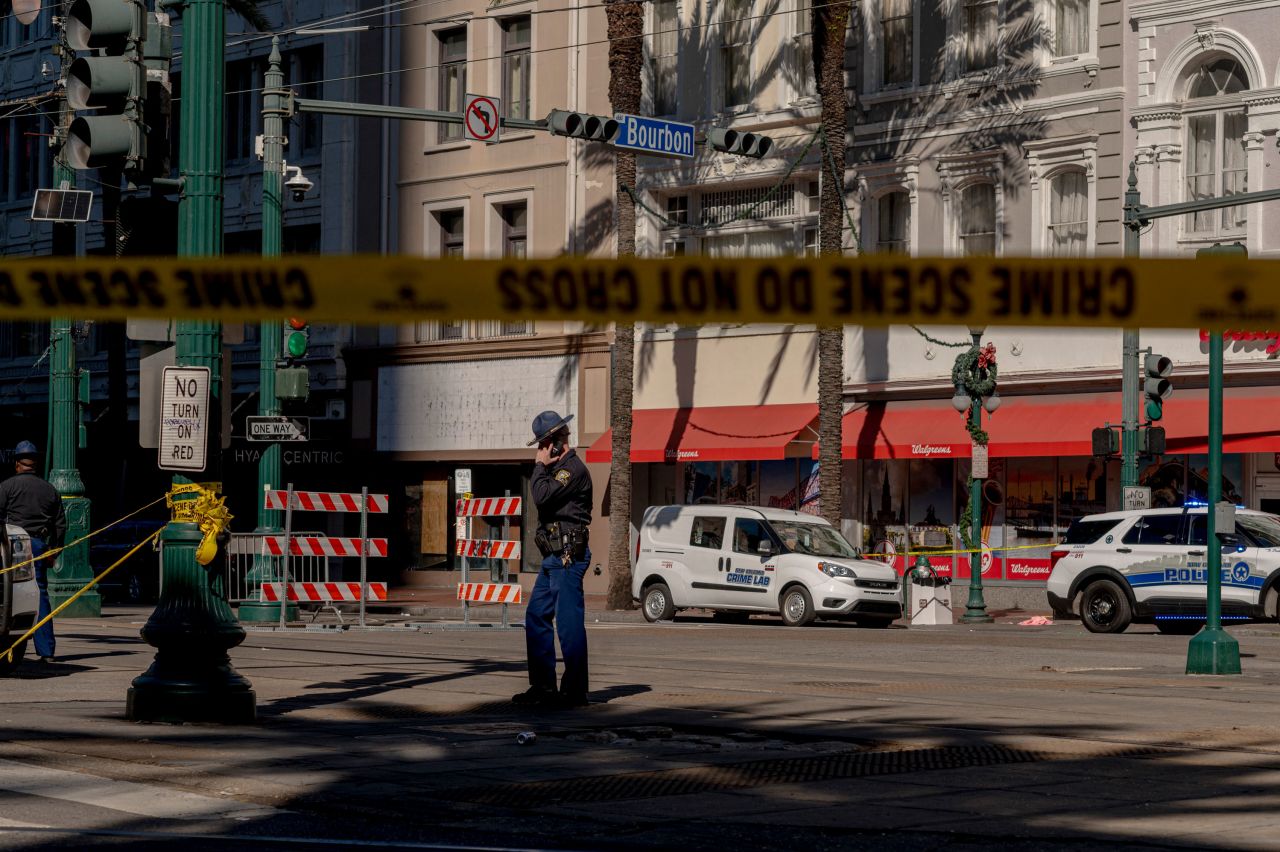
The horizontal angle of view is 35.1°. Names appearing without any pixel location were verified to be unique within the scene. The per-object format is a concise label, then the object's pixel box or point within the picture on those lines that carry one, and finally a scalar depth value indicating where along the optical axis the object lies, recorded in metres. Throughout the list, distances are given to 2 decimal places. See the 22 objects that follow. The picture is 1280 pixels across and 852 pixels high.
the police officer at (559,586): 12.16
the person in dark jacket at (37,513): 16.23
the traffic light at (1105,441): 28.77
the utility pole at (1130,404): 28.94
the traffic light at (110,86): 10.63
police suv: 25.11
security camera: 29.91
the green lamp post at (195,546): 10.98
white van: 27.08
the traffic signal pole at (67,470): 25.66
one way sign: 24.33
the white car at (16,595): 14.48
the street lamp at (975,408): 29.78
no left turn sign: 25.45
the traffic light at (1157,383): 27.73
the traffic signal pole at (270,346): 24.83
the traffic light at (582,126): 25.34
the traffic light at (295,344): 26.20
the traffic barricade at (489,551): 23.95
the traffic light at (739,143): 27.20
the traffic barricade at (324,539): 23.25
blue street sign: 25.72
